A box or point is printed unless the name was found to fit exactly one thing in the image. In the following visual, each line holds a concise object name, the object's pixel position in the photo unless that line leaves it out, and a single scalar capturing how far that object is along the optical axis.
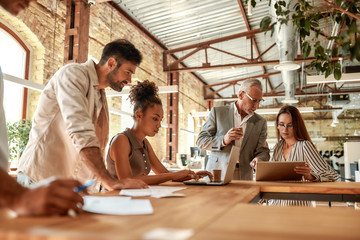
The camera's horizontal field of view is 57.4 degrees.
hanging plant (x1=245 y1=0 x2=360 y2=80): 1.70
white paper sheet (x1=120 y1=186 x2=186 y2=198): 1.36
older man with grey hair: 3.19
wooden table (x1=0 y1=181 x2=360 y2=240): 0.67
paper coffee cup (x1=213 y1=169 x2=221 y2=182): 2.31
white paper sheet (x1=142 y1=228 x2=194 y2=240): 0.64
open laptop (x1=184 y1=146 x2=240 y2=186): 2.06
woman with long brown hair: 2.53
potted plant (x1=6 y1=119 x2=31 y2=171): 4.46
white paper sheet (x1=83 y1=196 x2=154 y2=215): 0.93
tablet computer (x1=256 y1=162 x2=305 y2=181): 2.35
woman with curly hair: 2.05
